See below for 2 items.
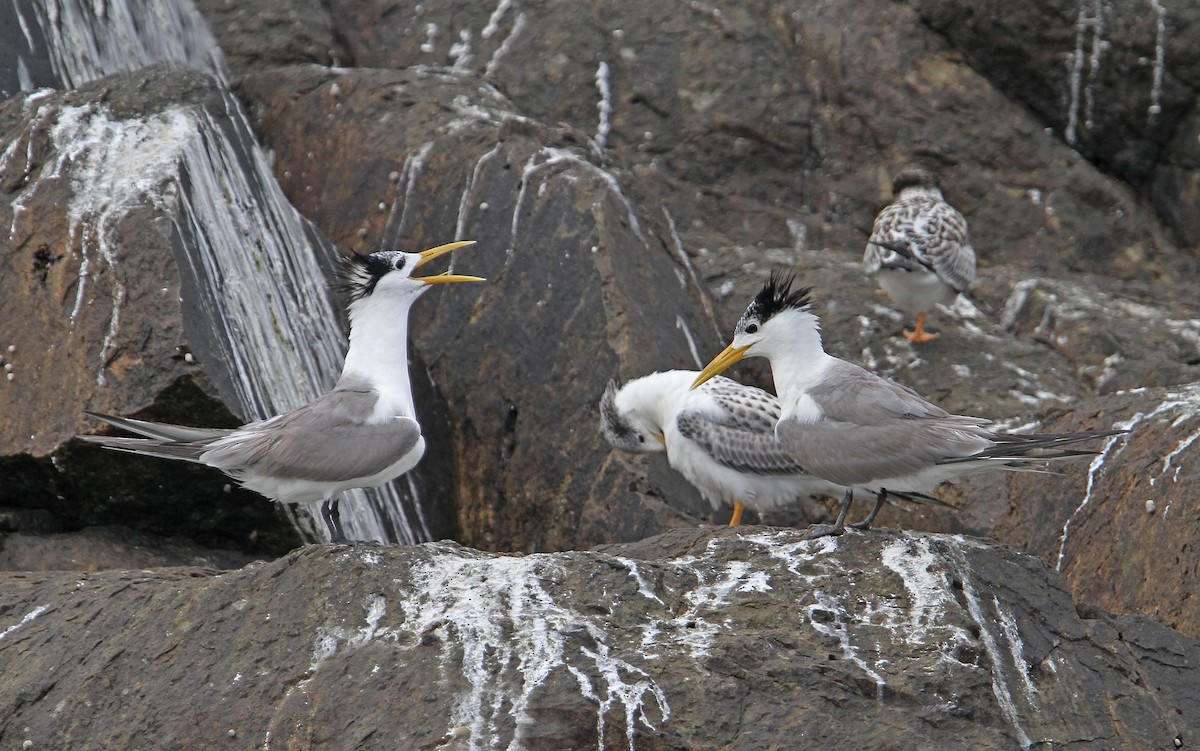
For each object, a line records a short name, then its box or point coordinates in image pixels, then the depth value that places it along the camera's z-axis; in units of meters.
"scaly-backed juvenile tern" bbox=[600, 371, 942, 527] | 16.94
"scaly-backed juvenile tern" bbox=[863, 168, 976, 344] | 21.64
